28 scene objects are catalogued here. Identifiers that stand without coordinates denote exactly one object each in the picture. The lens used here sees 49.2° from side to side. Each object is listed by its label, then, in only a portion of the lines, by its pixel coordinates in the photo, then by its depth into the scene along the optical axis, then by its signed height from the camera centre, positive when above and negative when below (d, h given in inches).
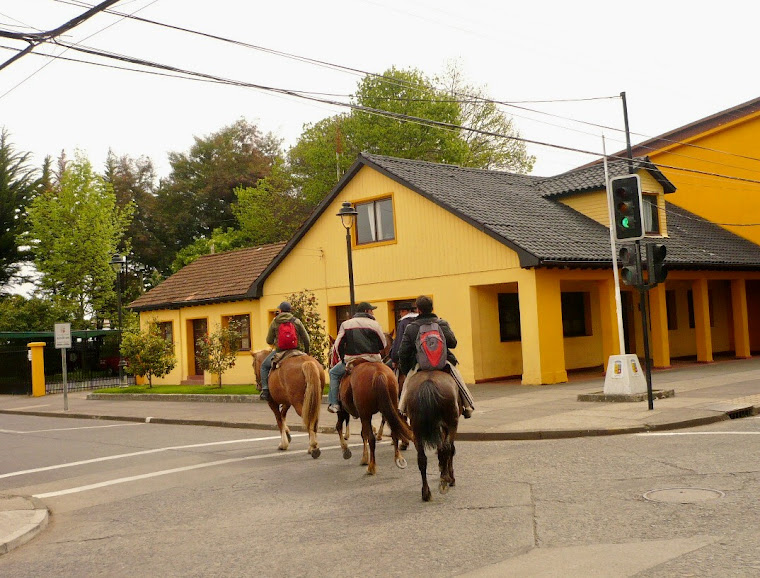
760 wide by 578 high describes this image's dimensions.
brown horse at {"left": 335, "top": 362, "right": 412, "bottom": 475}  389.4 -34.8
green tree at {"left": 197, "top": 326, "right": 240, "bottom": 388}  994.7 -17.0
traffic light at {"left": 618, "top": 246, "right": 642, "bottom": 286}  573.1 +31.5
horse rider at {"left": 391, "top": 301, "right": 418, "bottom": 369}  454.9 -0.2
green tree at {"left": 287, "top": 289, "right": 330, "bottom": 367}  877.8 +8.4
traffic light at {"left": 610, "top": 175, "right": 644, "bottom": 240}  577.0 +74.2
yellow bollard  1296.5 -35.7
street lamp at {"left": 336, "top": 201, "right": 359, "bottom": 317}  775.7 +103.3
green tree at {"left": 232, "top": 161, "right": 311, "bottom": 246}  2130.9 +317.3
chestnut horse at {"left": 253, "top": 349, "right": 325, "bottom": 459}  471.5 -32.7
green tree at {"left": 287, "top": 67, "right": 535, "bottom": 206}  1939.0 +458.3
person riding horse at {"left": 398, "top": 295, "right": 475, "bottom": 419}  362.9 -10.1
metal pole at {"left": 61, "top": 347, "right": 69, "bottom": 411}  949.3 -59.6
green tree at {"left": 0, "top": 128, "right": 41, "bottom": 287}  1851.6 +333.1
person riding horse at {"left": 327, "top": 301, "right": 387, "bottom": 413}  419.5 -6.0
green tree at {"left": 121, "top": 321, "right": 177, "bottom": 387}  1110.4 -18.1
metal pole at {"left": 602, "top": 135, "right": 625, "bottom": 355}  644.1 +9.2
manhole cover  295.3 -67.6
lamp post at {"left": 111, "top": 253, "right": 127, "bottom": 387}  1293.1 +115.2
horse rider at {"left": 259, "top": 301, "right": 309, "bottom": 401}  502.3 -3.6
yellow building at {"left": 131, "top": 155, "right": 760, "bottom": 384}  858.8 +60.5
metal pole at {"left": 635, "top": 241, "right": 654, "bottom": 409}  566.9 -11.7
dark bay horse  336.2 -37.9
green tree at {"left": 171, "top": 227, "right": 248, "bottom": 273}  2107.3 +233.5
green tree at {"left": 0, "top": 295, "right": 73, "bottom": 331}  1697.8 +63.8
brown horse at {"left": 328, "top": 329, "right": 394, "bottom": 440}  486.6 -50.6
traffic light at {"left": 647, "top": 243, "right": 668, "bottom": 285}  571.2 +32.7
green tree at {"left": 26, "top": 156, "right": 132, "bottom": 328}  1731.1 +219.0
